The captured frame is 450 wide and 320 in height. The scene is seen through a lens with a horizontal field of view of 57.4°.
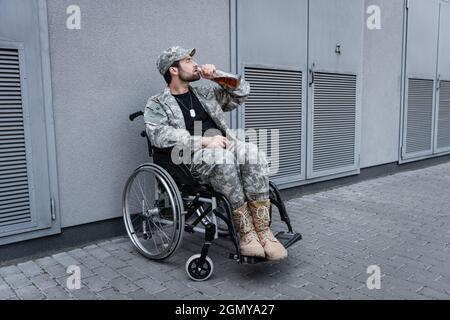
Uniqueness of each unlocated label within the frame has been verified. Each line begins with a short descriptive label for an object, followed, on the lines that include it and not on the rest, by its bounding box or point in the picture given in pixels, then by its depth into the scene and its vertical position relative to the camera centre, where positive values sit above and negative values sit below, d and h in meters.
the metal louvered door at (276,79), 4.12 +0.14
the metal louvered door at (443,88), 6.98 +0.05
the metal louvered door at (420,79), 6.36 +0.19
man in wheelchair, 2.51 -0.33
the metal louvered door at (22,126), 2.70 -0.21
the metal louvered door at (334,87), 4.80 +0.06
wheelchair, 2.49 -0.80
